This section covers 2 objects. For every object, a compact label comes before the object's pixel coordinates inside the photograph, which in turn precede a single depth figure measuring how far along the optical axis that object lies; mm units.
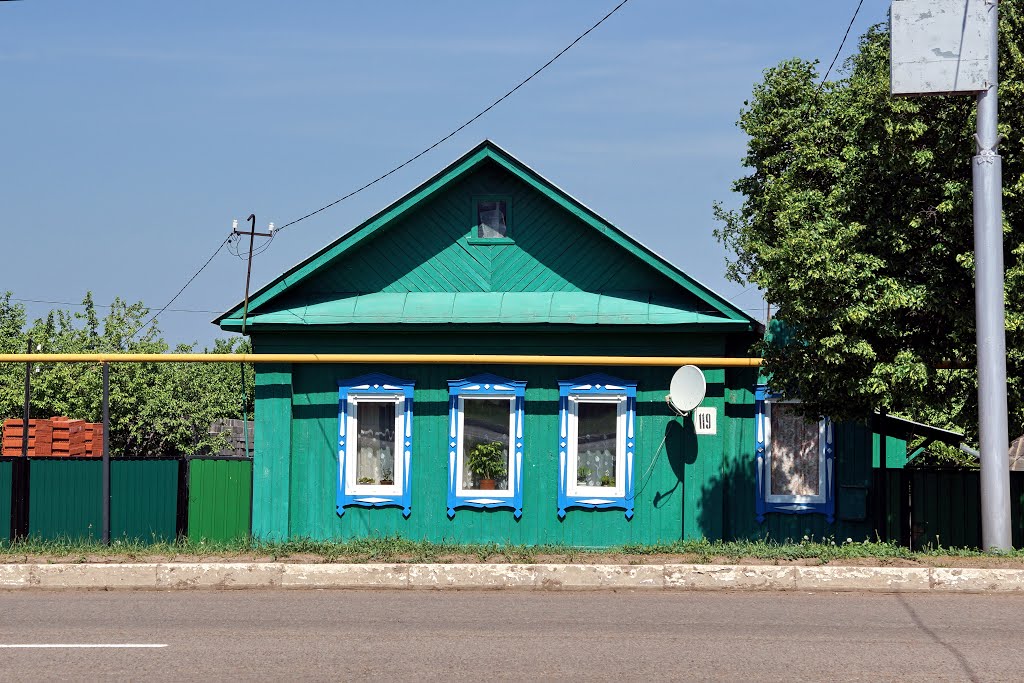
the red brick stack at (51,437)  31375
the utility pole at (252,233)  28406
